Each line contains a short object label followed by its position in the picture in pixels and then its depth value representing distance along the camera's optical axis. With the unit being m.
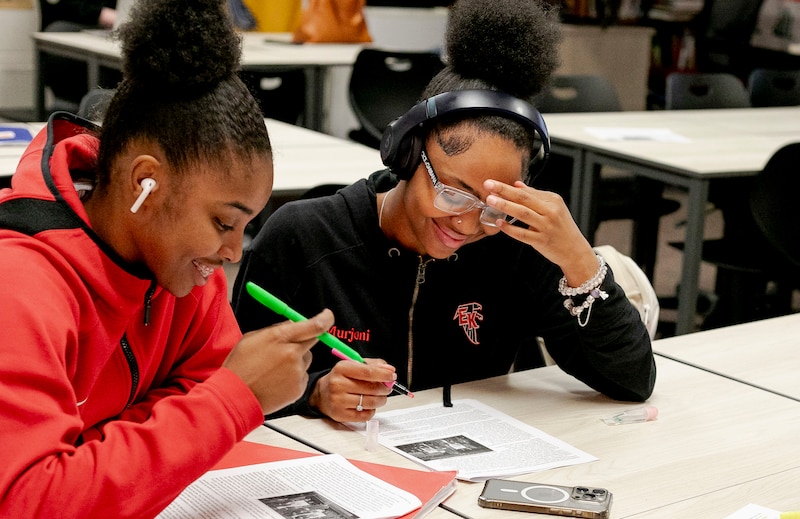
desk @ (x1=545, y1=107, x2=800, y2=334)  3.09
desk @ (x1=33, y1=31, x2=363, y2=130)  4.46
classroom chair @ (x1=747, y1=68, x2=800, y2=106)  5.03
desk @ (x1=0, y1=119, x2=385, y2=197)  2.74
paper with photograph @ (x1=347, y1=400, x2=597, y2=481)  1.35
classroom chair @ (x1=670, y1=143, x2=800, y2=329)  3.13
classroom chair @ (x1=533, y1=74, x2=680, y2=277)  3.94
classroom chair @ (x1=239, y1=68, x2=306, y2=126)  4.46
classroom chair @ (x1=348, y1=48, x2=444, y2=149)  4.46
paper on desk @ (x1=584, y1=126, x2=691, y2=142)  3.57
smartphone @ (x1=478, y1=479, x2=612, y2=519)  1.21
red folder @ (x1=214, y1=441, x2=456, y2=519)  1.23
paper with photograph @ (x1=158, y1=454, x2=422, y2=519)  1.16
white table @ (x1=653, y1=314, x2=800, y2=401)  1.74
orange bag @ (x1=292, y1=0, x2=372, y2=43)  5.23
